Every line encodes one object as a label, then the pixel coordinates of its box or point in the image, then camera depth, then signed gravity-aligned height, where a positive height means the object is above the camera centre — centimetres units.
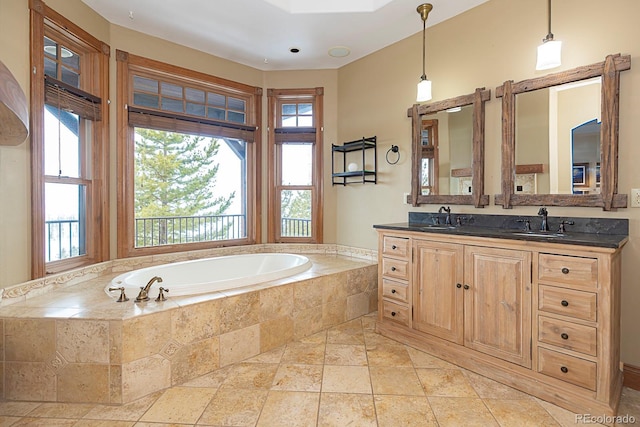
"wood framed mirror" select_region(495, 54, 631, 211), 206 +50
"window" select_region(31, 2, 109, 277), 236 +55
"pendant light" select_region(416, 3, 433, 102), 274 +109
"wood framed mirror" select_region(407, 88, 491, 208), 270 +53
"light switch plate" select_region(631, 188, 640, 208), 199 +8
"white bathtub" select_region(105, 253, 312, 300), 232 -55
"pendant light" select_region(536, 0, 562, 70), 207 +101
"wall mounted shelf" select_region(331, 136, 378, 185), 363 +57
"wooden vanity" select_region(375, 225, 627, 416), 172 -62
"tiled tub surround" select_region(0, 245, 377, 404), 187 -79
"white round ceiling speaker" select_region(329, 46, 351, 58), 353 +176
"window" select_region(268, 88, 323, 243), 406 +57
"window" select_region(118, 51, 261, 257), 323 +59
